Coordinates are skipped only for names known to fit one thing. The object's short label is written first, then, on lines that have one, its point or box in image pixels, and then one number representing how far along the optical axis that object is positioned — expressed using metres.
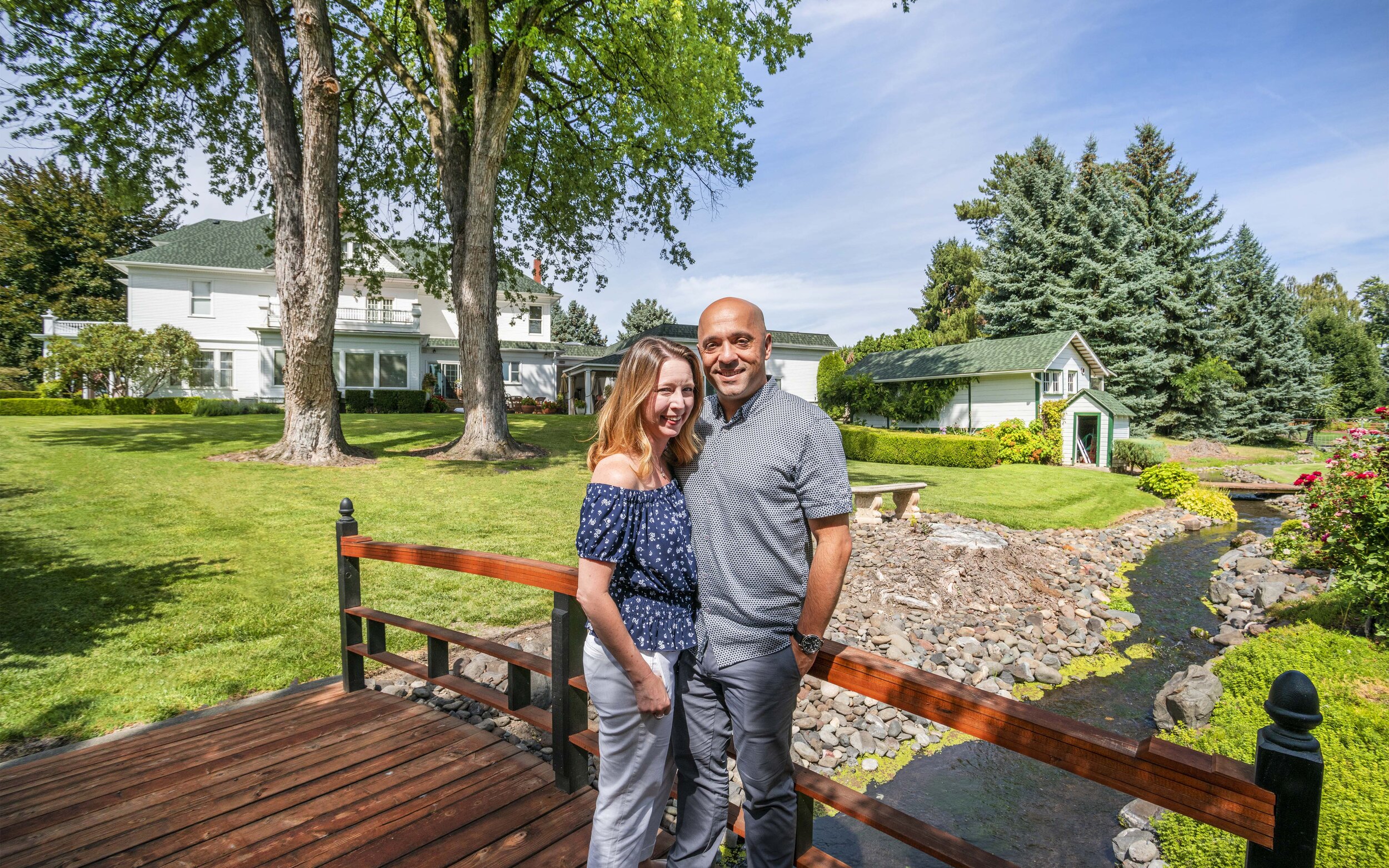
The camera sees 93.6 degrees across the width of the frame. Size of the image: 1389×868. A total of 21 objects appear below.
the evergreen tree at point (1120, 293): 28.33
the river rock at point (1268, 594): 8.64
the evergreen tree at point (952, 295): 40.75
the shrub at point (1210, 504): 15.75
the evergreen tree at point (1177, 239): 29.27
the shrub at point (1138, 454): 21.91
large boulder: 5.62
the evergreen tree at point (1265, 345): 29.31
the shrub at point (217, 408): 19.44
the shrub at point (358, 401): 24.83
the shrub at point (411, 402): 25.48
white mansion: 25.41
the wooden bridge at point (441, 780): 1.35
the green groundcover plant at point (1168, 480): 17.75
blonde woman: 1.92
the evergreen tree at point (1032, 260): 29.31
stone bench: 11.62
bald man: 1.92
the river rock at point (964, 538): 10.87
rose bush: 6.06
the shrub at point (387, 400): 25.22
